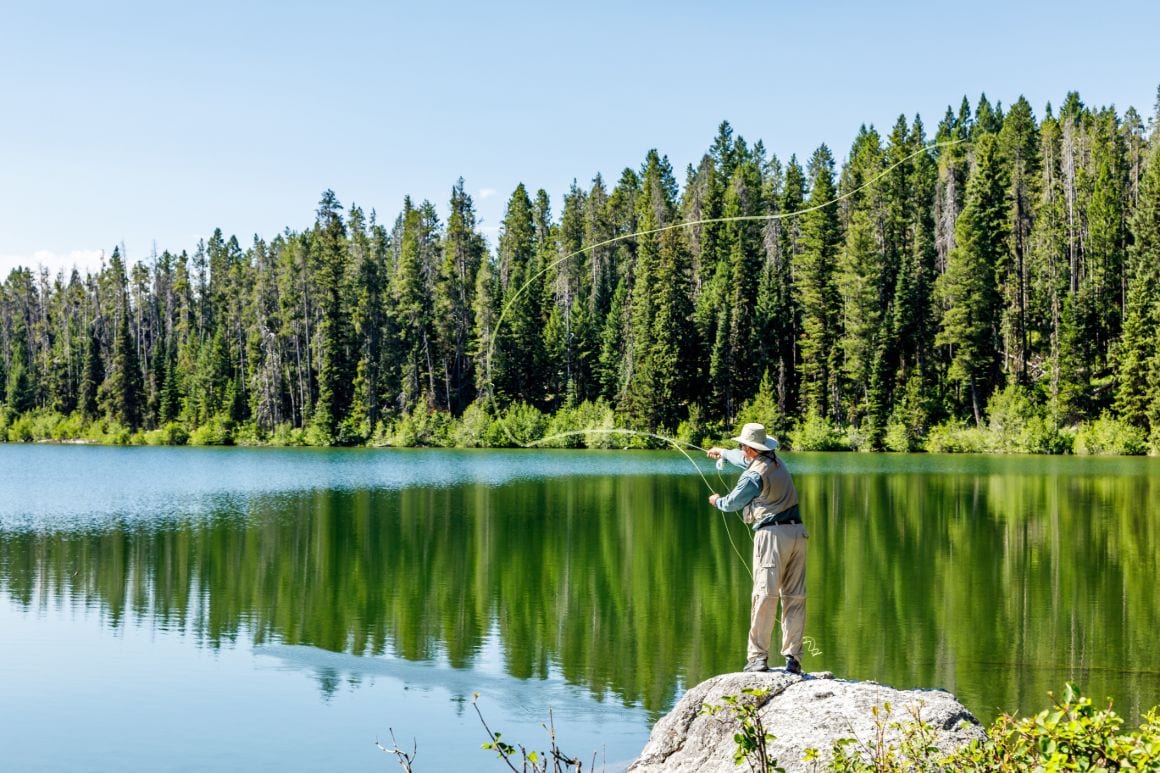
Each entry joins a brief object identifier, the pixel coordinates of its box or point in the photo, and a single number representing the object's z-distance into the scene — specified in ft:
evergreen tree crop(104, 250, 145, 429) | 306.14
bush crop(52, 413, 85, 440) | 303.07
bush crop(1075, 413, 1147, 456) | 181.57
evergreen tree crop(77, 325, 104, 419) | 314.35
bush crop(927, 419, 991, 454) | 199.21
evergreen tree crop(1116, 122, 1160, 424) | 186.09
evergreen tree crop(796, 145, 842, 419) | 234.17
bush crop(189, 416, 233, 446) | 275.39
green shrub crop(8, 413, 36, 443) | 305.94
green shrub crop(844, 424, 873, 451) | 214.28
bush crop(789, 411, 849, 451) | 218.18
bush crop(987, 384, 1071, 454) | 191.31
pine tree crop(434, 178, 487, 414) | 259.39
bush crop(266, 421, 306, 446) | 267.59
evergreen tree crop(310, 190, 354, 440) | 267.59
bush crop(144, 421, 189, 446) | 279.69
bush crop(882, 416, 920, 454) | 209.77
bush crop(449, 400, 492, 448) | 238.27
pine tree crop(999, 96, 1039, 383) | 225.35
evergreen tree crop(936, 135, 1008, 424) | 216.54
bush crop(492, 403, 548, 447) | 232.12
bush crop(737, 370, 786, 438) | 223.30
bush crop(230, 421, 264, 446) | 275.18
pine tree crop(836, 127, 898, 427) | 226.79
